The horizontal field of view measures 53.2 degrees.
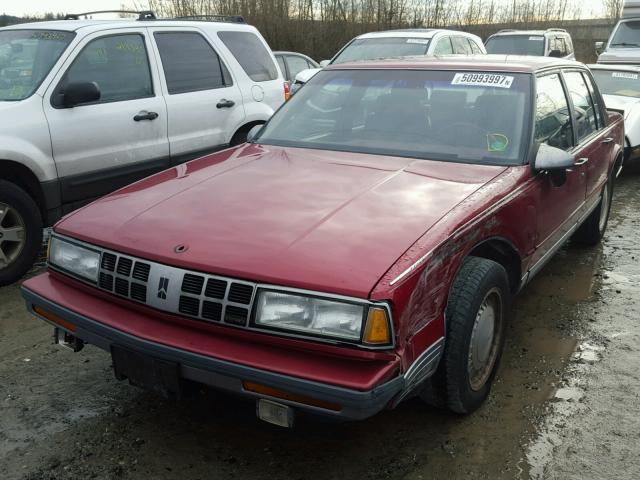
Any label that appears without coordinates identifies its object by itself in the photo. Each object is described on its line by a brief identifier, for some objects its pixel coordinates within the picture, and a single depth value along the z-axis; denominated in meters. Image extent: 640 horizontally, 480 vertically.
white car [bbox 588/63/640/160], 8.28
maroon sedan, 2.27
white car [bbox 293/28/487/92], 9.57
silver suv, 4.59
